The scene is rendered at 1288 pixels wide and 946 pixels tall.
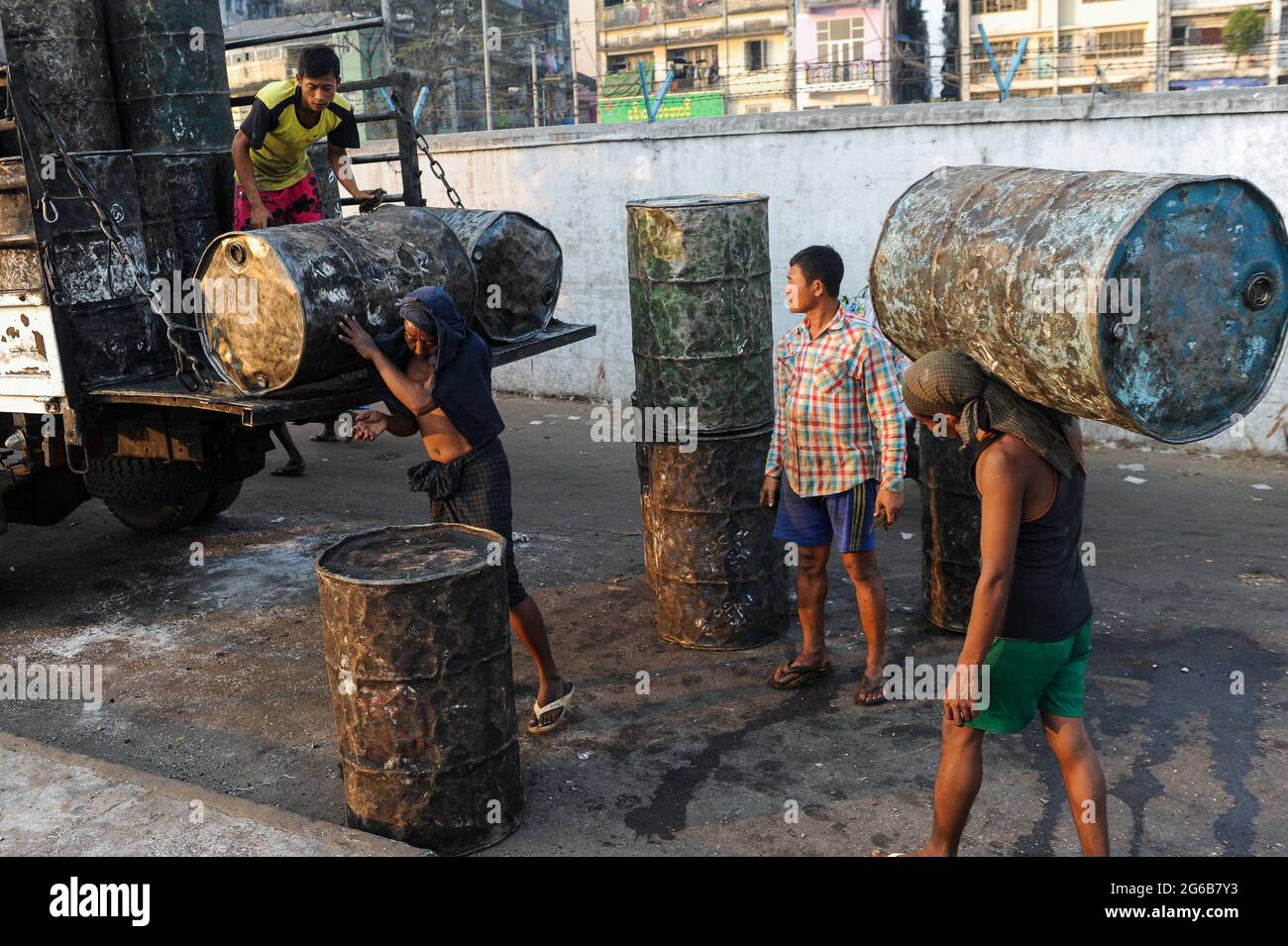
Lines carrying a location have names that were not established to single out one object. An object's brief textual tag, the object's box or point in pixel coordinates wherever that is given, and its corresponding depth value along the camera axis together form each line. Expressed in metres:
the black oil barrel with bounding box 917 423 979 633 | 5.18
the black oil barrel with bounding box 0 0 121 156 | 5.49
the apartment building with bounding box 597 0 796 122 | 33.09
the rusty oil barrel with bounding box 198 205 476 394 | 4.58
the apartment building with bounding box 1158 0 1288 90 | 25.19
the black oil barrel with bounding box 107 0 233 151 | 5.84
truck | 5.02
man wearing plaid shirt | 4.67
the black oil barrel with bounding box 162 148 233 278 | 5.69
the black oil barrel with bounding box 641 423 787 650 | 5.28
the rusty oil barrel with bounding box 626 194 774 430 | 5.11
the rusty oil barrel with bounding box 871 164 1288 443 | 3.47
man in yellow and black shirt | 5.47
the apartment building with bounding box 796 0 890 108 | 31.81
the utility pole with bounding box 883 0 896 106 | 28.77
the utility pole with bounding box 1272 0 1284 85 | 23.08
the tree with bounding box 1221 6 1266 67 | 25.12
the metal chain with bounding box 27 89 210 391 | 5.01
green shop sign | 24.12
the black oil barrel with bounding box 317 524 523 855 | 3.68
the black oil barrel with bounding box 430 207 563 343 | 5.71
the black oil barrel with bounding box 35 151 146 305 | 5.12
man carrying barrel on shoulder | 3.22
